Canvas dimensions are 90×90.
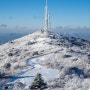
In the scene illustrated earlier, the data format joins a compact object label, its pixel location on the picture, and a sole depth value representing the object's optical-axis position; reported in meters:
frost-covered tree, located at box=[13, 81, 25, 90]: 41.94
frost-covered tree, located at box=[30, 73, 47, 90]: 38.96
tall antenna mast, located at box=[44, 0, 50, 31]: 95.98
